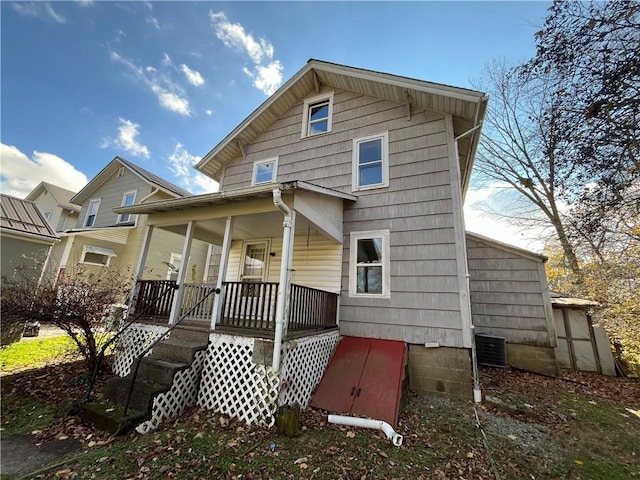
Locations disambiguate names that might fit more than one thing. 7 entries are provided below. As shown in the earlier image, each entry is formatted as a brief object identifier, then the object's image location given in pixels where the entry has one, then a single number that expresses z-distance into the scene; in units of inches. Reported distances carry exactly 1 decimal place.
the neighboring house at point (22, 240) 314.3
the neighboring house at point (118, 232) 511.2
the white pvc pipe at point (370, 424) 150.0
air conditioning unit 279.7
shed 296.8
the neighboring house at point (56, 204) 727.1
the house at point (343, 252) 186.2
